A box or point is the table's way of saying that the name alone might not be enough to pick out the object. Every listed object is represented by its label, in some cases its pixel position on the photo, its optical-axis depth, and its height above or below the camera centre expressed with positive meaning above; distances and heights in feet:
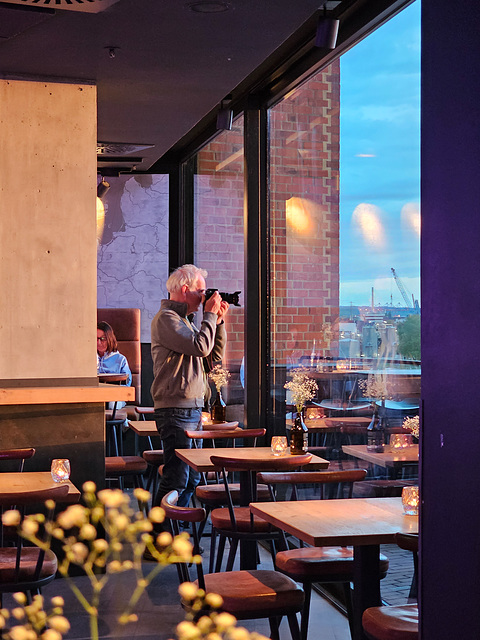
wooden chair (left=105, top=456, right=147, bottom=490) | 18.86 -3.14
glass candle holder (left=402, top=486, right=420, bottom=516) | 9.21 -1.93
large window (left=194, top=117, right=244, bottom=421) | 20.95 +2.97
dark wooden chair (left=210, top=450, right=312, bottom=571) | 12.31 -2.96
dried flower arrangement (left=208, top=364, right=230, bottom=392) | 21.29 -1.15
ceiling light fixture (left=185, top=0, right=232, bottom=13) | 12.10 +4.93
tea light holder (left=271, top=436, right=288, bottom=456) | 13.87 -1.95
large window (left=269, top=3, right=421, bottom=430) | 12.29 +1.92
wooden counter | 15.11 -1.17
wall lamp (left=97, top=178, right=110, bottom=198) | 26.71 +4.82
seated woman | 25.78 -0.64
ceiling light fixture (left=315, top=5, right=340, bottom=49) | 13.30 +4.95
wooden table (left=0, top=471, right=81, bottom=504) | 11.00 -2.14
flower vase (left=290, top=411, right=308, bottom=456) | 13.97 -1.85
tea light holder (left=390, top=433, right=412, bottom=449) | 12.33 -1.66
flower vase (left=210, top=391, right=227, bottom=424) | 18.34 -1.82
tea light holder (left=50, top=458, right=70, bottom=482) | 11.64 -1.98
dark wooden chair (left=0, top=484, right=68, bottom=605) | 9.89 -2.98
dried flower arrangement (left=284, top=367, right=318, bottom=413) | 14.89 -1.07
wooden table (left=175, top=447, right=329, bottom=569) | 13.32 -2.18
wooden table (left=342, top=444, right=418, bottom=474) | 12.14 -1.90
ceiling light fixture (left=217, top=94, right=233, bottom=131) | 20.22 +5.39
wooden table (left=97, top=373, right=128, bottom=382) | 21.93 -1.22
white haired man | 16.15 -0.96
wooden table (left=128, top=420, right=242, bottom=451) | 16.81 -2.18
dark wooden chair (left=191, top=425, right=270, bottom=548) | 14.71 -2.92
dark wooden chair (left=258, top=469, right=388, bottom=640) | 10.27 -2.97
